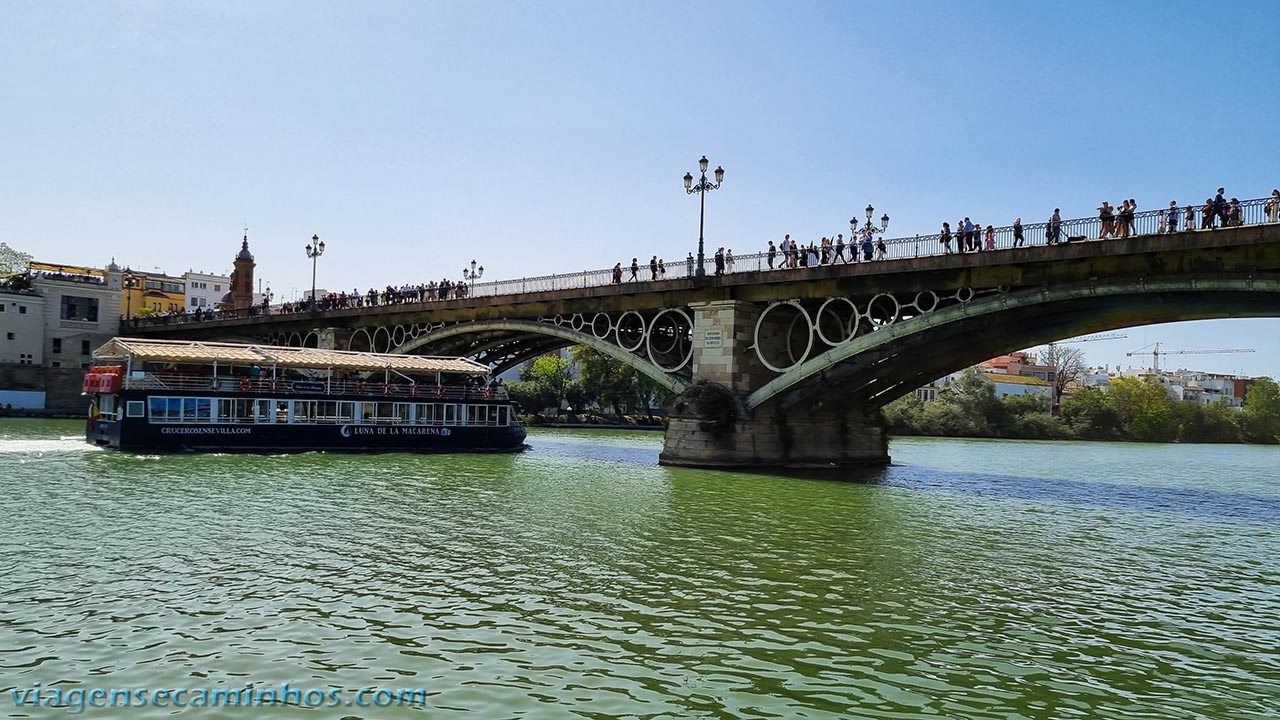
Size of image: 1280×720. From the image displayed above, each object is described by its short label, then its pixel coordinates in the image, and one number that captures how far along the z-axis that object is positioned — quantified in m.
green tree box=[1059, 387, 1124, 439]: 101.38
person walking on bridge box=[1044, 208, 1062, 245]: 30.95
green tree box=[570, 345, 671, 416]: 94.75
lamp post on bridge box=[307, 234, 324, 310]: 67.25
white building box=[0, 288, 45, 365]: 77.31
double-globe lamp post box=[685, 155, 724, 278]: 40.81
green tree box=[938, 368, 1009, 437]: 97.06
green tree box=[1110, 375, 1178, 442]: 104.81
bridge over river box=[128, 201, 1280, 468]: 29.53
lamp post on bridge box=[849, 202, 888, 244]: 41.00
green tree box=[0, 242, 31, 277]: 104.31
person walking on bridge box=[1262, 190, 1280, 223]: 26.50
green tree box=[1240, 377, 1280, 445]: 111.19
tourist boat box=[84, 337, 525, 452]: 39.91
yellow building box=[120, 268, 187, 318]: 118.50
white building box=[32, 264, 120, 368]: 79.94
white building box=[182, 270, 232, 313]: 135.38
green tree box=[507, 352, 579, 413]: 93.44
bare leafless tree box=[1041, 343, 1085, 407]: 119.35
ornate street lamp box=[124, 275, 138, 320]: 113.71
